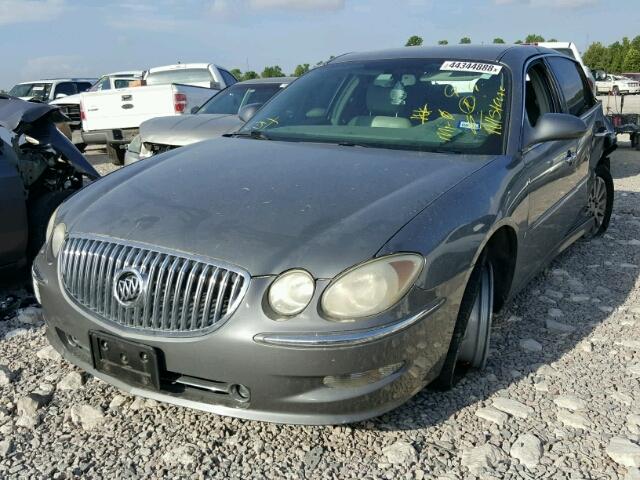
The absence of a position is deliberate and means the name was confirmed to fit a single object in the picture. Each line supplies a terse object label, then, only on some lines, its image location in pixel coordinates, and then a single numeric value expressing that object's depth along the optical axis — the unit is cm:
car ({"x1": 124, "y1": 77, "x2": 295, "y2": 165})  609
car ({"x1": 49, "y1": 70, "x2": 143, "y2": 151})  1520
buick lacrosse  221
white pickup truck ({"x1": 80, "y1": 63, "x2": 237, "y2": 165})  938
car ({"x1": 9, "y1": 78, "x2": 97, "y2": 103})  1844
